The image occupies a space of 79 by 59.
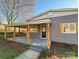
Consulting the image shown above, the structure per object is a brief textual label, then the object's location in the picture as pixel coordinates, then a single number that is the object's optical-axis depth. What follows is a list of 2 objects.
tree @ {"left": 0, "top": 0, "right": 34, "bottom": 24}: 11.29
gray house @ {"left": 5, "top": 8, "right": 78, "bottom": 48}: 5.46
